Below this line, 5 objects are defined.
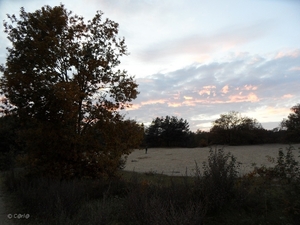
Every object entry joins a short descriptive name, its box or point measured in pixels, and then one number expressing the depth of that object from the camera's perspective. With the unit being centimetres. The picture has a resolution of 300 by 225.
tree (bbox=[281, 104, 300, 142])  4200
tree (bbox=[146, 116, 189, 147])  6388
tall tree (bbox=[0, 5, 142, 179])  1246
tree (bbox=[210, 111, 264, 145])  5275
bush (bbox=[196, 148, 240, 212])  652
